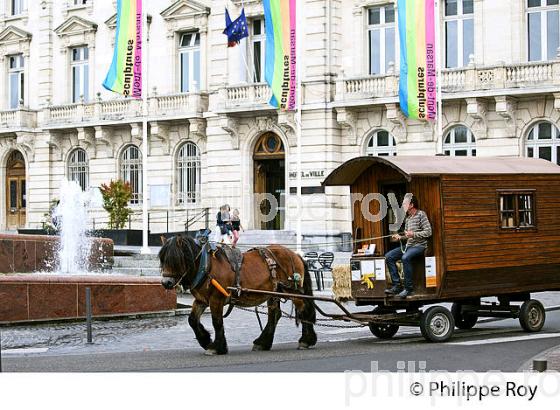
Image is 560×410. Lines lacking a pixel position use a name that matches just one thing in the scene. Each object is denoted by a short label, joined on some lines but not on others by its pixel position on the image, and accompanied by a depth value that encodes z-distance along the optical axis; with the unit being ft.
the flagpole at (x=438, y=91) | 108.17
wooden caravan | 54.60
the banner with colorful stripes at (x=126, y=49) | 118.11
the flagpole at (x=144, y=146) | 118.42
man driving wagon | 53.98
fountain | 65.51
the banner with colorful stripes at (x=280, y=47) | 113.09
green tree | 139.95
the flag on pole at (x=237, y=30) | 116.37
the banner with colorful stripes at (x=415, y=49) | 108.37
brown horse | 50.83
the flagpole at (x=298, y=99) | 111.55
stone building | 116.78
